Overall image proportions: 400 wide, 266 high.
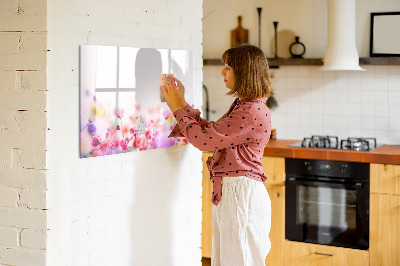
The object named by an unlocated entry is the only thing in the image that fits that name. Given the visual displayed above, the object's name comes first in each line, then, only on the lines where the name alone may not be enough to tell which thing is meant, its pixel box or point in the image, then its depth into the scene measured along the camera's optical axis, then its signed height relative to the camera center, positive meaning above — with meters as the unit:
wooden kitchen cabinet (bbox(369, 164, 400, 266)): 4.14 -0.61
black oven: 4.28 -0.57
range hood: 4.61 +0.64
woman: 2.79 -0.12
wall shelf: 4.67 +0.49
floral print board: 2.53 +0.11
